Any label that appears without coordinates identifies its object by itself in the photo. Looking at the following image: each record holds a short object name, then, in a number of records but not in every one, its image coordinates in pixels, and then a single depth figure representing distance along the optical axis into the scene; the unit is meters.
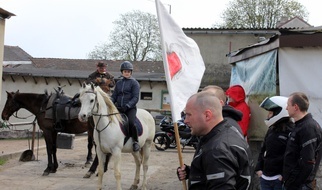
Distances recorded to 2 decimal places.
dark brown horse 12.19
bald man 2.95
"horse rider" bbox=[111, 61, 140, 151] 9.69
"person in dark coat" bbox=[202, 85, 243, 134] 4.11
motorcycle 17.89
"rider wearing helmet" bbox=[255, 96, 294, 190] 5.68
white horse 9.30
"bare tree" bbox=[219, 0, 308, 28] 46.09
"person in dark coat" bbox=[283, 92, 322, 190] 5.04
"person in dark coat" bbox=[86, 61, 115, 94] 11.99
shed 7.41
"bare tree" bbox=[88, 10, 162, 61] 52.28
